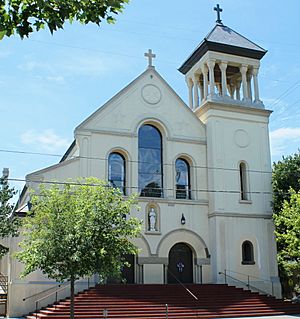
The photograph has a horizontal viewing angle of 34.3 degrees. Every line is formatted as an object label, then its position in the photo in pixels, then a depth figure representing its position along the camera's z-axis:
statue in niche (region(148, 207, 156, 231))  27.63
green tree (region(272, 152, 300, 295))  28.83
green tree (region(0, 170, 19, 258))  23.71
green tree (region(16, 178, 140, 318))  17.89
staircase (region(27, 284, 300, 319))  21.62
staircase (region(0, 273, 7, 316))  24.27
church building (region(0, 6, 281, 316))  27.48
